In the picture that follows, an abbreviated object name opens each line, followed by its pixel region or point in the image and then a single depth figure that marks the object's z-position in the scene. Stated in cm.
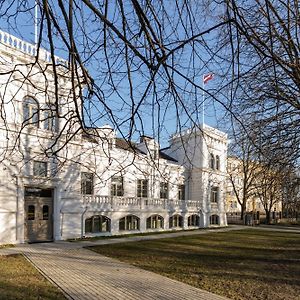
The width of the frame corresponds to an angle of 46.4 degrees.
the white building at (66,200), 1914
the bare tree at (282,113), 753
